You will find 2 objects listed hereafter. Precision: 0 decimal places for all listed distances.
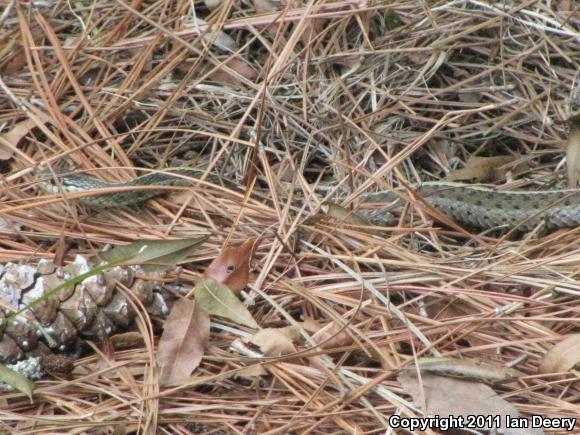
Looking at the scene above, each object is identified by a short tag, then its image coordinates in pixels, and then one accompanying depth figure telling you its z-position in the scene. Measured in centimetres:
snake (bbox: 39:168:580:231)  720
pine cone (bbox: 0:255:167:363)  566
